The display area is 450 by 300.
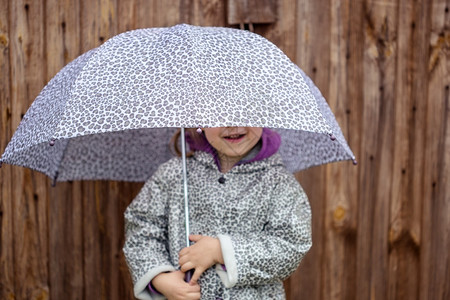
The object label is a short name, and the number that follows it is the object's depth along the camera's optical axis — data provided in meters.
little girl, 2.12
